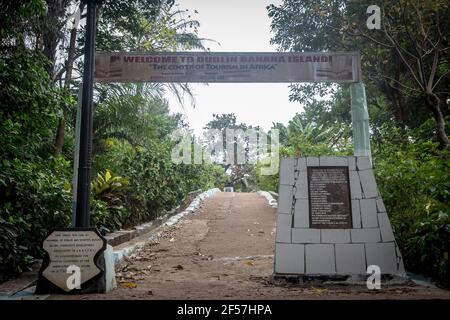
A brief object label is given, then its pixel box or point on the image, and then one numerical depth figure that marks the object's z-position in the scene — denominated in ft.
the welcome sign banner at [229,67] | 19.84
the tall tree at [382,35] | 30.83
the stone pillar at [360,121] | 19.51
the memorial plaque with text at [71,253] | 14.25
